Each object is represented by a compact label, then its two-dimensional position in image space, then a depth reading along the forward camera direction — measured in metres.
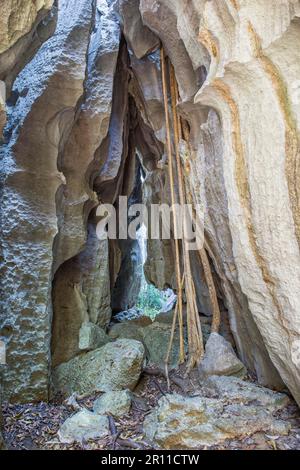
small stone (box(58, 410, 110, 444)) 2.89
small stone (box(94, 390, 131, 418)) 3.52
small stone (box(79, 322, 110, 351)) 5.29
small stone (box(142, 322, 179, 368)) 5.50
